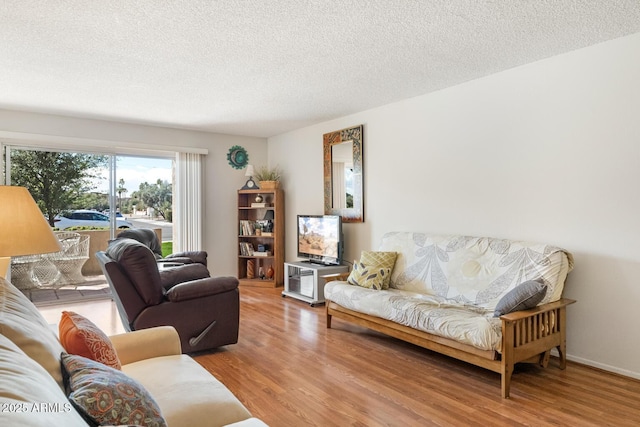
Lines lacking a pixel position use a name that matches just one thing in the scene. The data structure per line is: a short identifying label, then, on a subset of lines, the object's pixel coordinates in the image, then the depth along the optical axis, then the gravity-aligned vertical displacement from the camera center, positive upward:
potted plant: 6.30 +0.58
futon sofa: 2.69 -0.74
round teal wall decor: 6.58 +0.92
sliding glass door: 5.14 +0.21
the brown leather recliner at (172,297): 3.04 -0.68
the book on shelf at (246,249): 6.41 -0.58
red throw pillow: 1.46 -0.48
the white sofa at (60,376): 0.78 -0.46
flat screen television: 5.17 -0.36
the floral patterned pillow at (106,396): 1.03 -0.49
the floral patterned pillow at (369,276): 3.92 -0.64
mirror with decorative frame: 5.10 +0.49
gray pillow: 2.66 -0.58
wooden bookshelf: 6.22 -0.41
